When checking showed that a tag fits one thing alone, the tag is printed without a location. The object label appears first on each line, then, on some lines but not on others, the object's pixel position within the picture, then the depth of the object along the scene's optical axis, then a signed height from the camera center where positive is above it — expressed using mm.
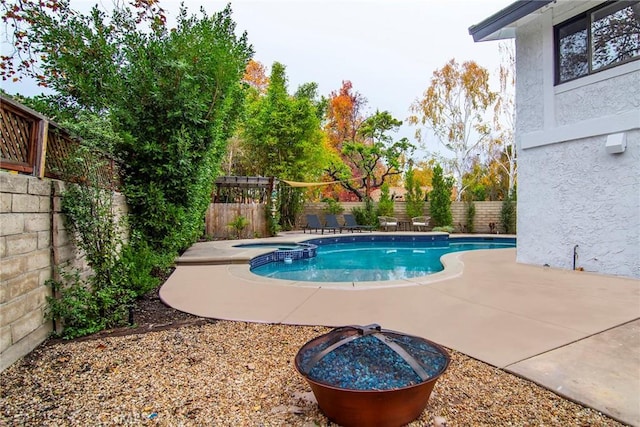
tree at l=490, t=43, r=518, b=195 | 17719 +5115
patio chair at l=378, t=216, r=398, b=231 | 14070 -529
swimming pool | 6922 -1320
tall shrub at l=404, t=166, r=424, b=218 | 14984 +476
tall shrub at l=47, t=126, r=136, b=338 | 3023 -499
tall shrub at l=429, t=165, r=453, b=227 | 14211 +356
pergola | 12289 +771
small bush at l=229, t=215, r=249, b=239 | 11766 -579
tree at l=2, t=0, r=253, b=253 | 4844 +1882
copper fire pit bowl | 1582 -826
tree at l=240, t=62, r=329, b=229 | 15125 +3249
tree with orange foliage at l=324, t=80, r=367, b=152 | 23359 +6415
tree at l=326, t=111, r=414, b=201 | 17641 +3134
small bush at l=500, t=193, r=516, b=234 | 13344 -222
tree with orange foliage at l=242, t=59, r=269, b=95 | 21406 +8453
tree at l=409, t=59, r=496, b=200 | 19172 +6011
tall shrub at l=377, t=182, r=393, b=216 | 15109 +239
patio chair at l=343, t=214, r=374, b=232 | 13924 -668
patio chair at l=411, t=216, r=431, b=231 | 13853 -517
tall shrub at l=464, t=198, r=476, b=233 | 14219 -332
